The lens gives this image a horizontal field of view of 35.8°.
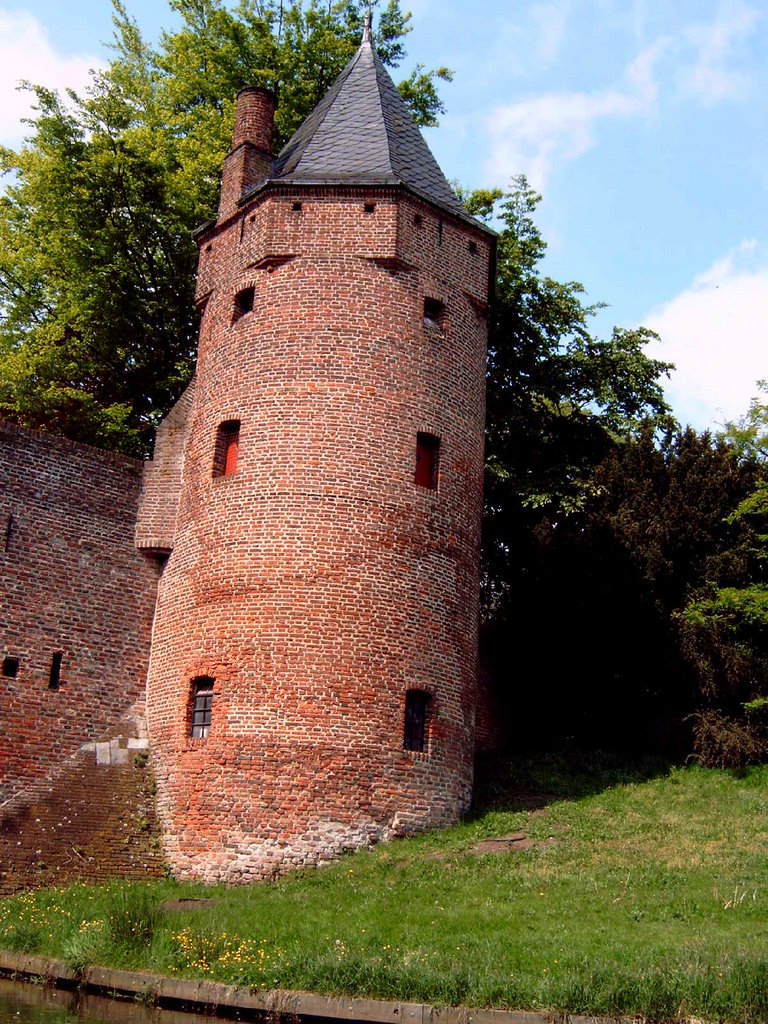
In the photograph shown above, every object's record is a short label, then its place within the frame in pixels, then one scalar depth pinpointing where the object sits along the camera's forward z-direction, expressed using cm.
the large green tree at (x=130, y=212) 2402
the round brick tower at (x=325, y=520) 1535
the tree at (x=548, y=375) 2505
